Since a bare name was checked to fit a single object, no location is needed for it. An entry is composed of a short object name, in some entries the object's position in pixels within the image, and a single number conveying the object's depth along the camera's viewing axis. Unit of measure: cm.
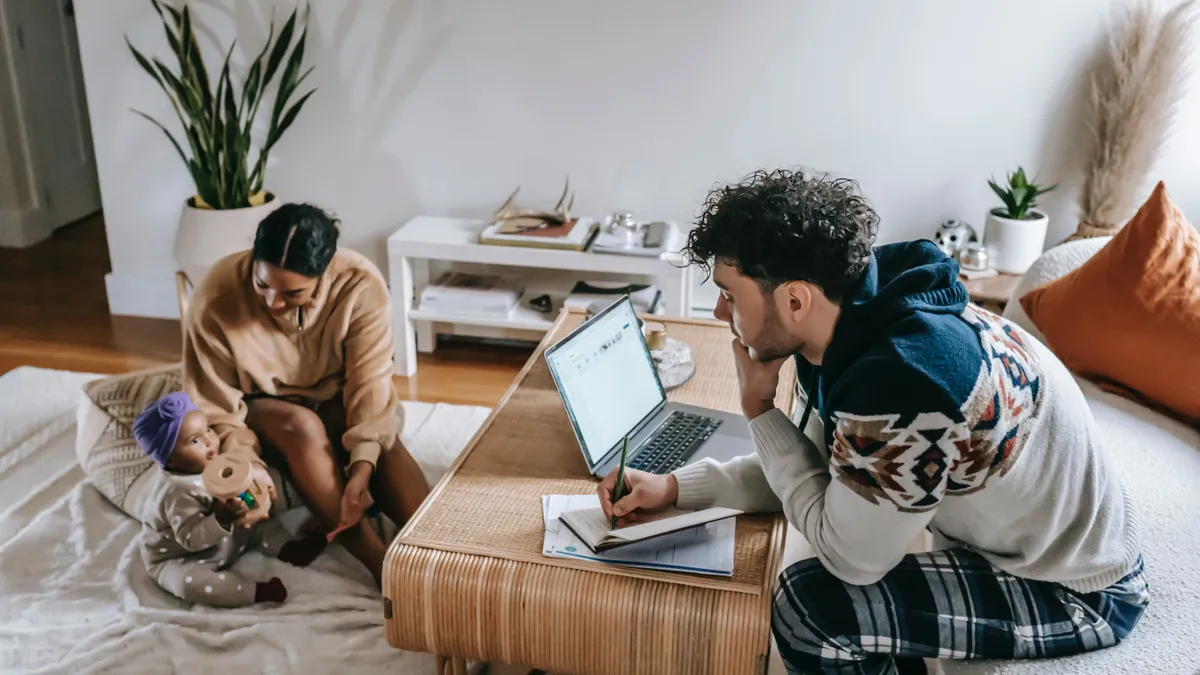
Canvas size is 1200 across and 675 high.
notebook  139
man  117
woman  202
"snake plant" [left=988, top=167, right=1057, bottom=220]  276
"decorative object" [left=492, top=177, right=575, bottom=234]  302
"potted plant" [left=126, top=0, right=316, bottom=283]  293
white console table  292
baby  193
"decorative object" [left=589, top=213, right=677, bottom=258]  289
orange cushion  193
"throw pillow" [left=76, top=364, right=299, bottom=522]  229
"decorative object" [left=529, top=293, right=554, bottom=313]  313
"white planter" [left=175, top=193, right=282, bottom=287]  298
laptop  167
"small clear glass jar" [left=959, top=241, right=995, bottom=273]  280
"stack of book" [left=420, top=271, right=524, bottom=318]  307
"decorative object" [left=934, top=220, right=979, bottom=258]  287
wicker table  134
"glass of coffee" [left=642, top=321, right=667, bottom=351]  209
